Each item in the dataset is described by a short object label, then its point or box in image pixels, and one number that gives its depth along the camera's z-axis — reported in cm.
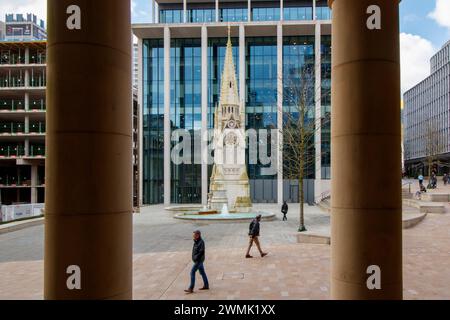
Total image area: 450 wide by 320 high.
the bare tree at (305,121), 4718
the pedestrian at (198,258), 1004
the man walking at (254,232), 1437
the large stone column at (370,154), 557
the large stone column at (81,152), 487
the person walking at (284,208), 2858
